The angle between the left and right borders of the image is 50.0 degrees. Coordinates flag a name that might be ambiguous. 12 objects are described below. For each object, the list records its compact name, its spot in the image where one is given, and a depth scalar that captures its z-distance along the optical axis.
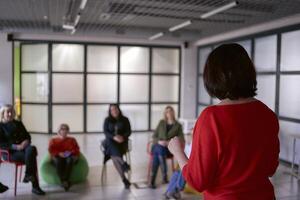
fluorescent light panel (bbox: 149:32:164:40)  8.15
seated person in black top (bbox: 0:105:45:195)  4.23
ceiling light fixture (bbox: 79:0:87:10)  4.95
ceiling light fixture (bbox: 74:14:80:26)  6.20
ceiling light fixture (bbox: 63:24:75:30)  6.93
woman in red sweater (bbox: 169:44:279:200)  1.08
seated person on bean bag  4.49
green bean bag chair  4.51
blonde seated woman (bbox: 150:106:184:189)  4.75
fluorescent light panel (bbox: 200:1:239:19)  4.95
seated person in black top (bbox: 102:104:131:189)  4.74
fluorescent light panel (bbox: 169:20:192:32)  6.70
